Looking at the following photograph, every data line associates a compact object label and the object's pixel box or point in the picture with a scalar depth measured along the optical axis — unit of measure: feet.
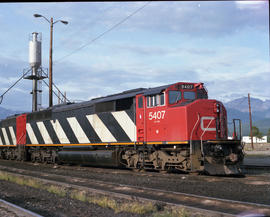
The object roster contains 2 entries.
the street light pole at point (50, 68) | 81.82
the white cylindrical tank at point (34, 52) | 113.70
